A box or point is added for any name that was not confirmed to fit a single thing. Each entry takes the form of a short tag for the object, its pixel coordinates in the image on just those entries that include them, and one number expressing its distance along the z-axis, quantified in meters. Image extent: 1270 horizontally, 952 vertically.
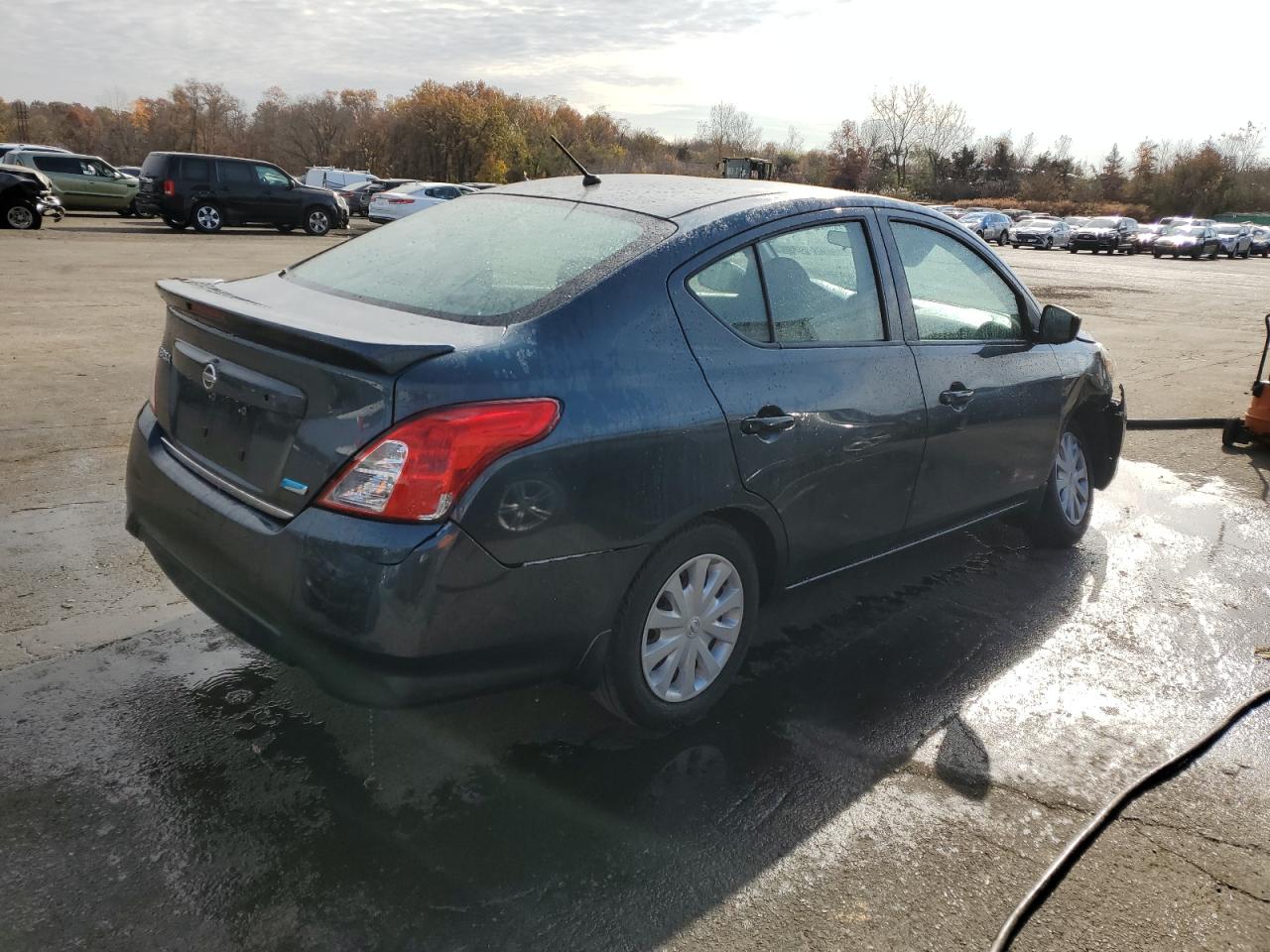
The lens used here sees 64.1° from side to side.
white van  39.88
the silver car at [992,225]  50.03
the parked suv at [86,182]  26.17
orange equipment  7.62
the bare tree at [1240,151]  78.77
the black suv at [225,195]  23.97
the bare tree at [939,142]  83.62
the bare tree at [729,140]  81.88
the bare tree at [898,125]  81.62
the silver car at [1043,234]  47.03
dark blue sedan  2.53
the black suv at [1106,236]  44.66
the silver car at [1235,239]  46.00
